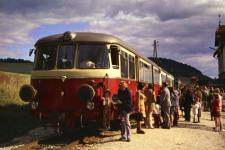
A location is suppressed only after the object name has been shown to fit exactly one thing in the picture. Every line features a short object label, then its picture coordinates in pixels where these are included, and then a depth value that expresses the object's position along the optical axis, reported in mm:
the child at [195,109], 11778
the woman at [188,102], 11789
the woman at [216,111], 9641
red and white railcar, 7280
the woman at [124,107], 7371
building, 34875
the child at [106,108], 7277
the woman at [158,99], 10404
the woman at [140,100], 8320
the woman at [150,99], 9843
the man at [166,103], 9898
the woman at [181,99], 12133
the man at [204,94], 18000
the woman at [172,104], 10885
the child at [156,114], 10035
